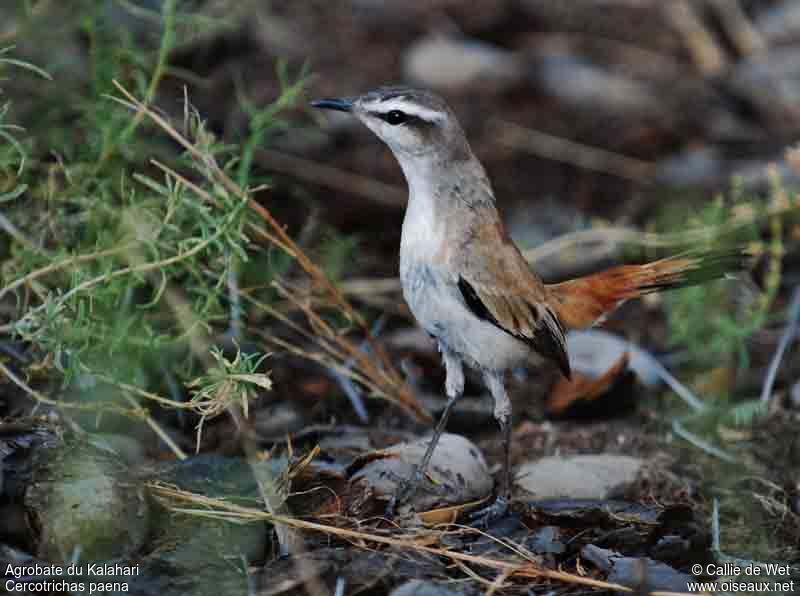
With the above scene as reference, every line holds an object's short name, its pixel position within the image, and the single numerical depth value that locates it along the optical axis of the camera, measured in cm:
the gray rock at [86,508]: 781
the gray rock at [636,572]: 805
